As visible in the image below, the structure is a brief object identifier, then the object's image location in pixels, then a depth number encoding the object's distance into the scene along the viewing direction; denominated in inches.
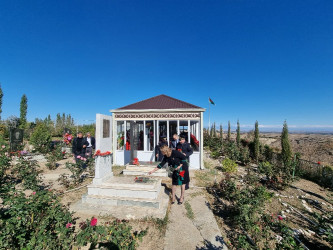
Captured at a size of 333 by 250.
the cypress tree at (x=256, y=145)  465.4
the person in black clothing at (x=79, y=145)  269.7
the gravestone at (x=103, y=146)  180.4
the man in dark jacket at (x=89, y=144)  279.0
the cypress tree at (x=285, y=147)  361.5
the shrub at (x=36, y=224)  67.4
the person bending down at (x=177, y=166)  161.3
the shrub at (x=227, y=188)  179.1
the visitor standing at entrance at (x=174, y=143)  280.4
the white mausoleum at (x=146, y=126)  333.1
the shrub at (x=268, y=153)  435.4
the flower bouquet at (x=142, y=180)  187.0
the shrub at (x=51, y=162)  308.5
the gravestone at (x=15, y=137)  388.5
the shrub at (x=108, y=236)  71.8
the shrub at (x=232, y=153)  427.2
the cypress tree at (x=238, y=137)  632.2
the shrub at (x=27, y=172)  180.2
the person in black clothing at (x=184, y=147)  195.6
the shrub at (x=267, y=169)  247.1
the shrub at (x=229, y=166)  312.9
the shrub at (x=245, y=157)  393.4
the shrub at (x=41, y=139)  441.7
